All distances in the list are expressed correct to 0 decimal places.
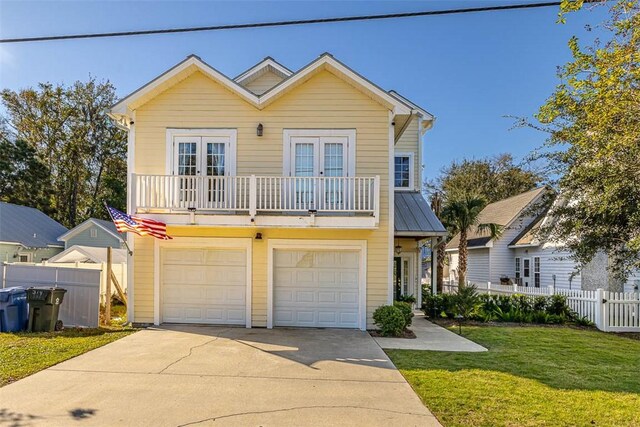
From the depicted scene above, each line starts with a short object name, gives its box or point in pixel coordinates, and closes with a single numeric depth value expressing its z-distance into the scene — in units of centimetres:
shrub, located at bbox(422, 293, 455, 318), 1269
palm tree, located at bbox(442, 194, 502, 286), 1644
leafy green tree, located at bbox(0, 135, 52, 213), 3000
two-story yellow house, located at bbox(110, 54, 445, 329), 1034
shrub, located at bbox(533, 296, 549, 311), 1274
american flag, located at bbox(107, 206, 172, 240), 904
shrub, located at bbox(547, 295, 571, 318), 1249
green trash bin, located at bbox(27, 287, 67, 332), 906
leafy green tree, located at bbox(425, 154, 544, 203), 3703
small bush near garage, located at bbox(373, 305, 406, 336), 944
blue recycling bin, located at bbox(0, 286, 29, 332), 891
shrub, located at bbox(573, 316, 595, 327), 1178
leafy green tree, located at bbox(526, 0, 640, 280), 663
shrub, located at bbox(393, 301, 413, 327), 977
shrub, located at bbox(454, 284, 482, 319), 1209
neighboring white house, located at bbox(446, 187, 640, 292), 1596
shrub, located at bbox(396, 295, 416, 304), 1376
